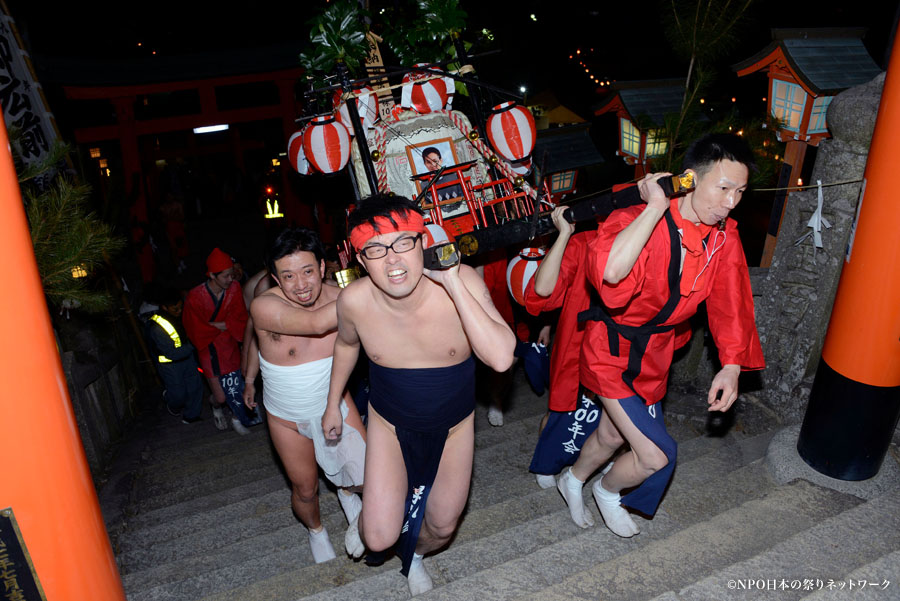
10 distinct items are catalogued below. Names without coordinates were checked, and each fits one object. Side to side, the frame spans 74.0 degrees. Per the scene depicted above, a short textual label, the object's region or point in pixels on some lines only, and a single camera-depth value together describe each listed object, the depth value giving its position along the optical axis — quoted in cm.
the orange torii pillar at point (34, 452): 160
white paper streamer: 409
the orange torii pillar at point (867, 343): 289
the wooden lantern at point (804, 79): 485
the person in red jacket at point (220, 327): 568
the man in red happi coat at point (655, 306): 270
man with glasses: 258
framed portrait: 547
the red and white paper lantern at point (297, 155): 605
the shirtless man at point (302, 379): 333
